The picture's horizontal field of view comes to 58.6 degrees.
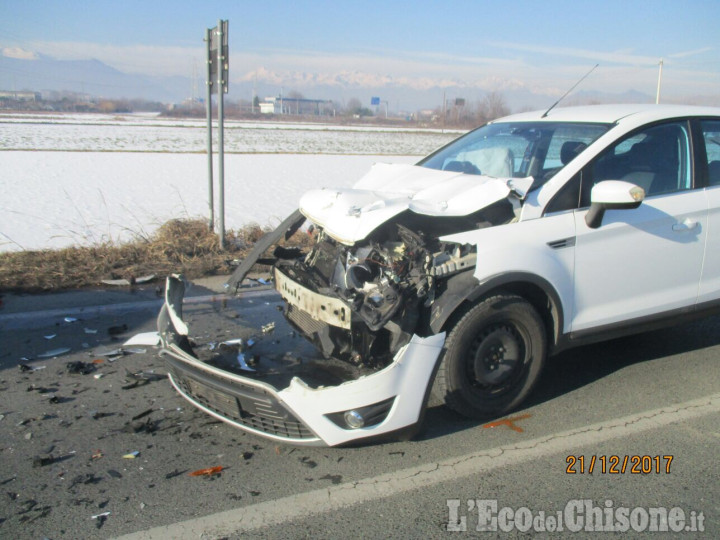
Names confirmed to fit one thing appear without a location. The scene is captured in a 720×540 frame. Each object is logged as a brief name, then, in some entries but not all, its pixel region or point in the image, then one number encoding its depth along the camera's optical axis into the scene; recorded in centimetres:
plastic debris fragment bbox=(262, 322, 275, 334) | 552
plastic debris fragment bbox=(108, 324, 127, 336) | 571
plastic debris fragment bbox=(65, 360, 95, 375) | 479
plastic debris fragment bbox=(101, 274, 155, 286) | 732
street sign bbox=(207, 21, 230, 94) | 866
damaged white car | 352
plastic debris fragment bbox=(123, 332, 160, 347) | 473
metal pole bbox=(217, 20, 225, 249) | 866
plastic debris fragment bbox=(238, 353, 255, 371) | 465
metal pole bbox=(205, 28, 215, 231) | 905
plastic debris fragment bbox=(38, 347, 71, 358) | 513
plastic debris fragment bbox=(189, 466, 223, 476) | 342
